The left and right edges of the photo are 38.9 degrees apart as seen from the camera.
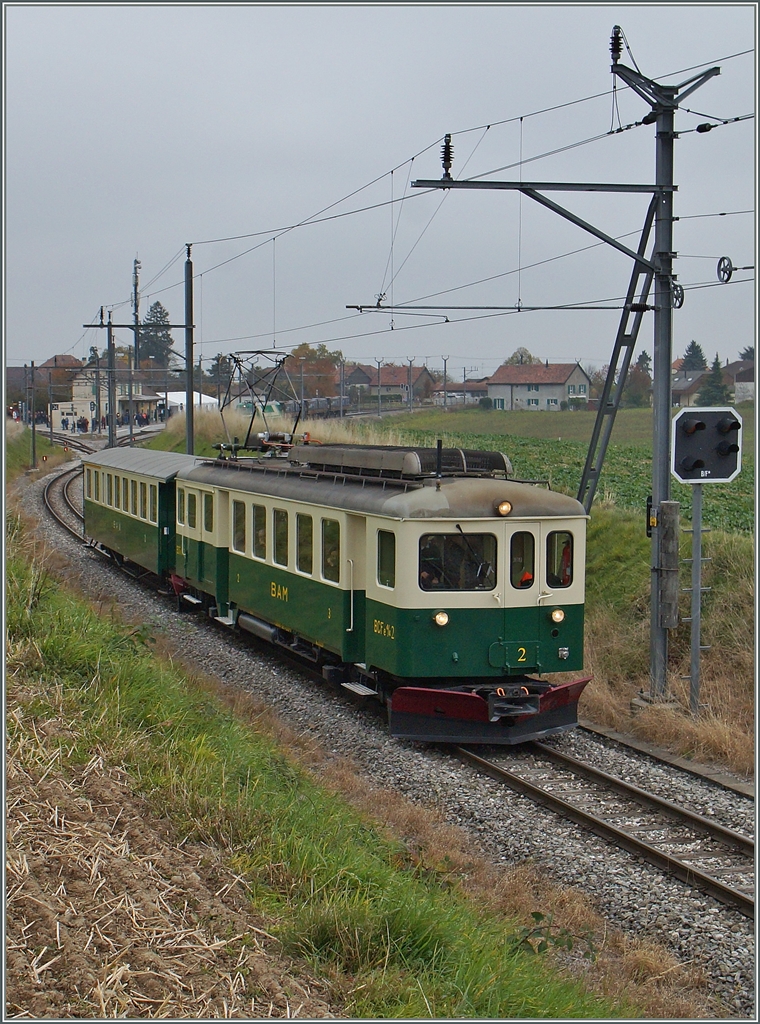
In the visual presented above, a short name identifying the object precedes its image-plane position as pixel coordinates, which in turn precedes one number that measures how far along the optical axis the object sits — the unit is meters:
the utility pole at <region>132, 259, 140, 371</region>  64.60
